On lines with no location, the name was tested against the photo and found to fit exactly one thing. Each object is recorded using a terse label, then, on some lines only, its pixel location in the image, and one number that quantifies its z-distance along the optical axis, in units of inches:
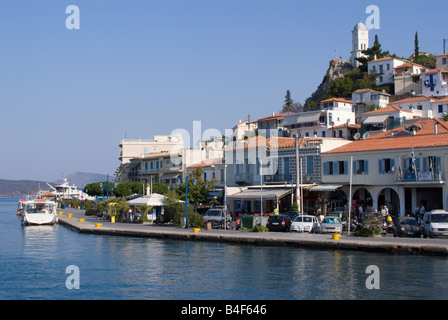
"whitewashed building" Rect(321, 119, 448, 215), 1683.1
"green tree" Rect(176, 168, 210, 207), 2209.6
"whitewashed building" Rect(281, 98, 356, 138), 3485.2
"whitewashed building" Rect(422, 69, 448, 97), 3843.5
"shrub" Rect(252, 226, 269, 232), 1569.9
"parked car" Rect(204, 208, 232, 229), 1743.4
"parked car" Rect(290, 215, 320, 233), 1536.7
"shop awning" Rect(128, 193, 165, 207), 2048.5
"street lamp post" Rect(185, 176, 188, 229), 1748.6
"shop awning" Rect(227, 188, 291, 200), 1894.7
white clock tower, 5472.4
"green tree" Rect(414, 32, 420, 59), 4833.7
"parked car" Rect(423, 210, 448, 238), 1307.8
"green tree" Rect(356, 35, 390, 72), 4733.5
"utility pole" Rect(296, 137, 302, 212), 1758.1
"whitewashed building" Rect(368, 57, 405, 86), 4338.1
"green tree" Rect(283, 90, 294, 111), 5531.5
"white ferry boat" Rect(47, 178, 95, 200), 5690.9
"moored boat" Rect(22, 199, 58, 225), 2449.6
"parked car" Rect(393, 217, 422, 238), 1355.8
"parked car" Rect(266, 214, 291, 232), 1583.4
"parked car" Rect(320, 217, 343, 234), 1471.5
